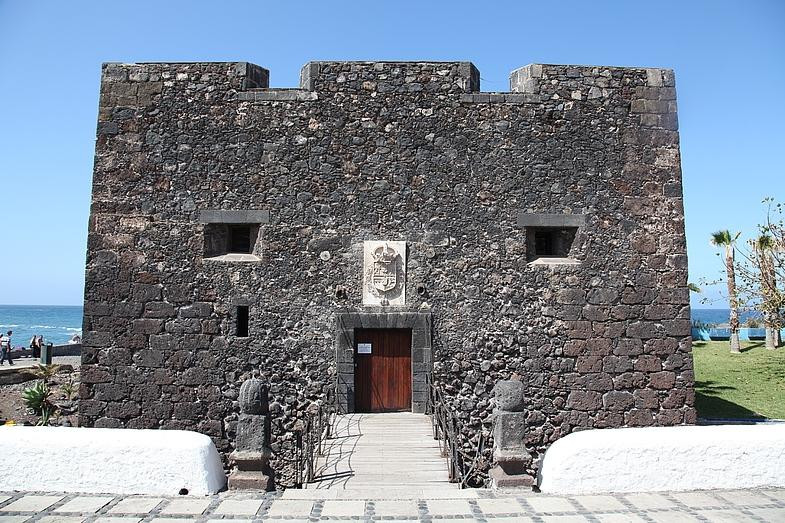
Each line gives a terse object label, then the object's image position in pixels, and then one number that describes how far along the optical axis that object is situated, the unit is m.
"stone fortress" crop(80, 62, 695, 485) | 9.55
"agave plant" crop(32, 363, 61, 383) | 14.00
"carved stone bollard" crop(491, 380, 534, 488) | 6.24
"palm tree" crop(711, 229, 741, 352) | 18.25
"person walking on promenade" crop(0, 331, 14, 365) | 20.75
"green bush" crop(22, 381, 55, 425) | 11.90
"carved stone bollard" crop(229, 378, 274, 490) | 6.13
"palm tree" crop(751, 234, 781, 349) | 16.66
